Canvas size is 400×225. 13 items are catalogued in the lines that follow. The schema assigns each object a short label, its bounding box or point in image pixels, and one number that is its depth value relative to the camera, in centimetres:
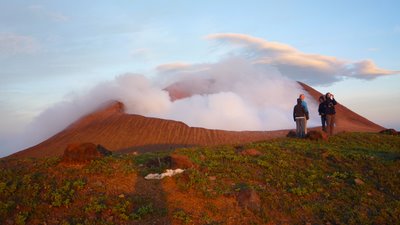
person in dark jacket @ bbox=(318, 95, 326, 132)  1520
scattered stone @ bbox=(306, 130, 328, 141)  1384
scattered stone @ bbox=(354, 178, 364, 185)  830
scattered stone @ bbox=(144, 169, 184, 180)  797
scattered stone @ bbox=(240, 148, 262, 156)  1054
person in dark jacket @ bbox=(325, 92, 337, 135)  1502
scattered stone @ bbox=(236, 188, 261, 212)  712
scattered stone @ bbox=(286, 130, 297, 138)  1526
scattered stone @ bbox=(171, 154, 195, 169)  857
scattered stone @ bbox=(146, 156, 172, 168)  876
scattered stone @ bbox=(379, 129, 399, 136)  1673
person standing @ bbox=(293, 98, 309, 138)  1418
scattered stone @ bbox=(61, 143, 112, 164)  869
